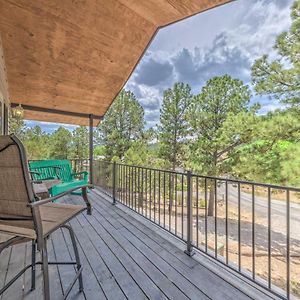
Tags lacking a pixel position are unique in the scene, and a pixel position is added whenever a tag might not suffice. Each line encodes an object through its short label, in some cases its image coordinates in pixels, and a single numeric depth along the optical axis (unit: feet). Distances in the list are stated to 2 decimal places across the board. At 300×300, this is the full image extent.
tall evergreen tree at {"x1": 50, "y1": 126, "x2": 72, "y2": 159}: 52.42
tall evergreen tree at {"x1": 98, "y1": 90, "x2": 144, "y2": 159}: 53.93
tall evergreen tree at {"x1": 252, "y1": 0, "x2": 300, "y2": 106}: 21.12
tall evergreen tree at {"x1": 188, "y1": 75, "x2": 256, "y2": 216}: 37.78
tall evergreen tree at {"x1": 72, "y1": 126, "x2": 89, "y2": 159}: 55.36
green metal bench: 14.67
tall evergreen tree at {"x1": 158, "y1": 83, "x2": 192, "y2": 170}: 46.34
